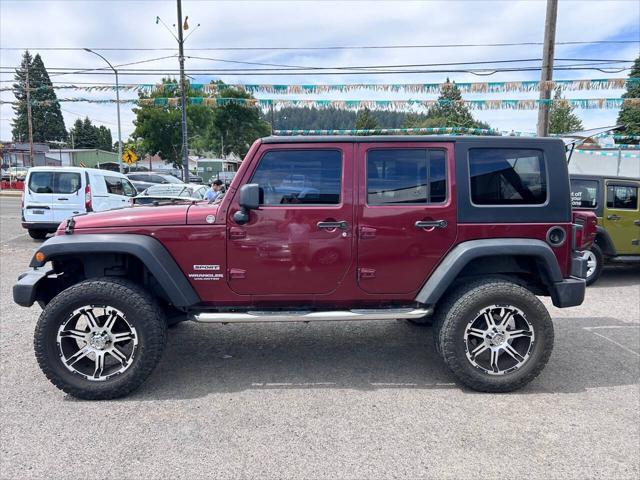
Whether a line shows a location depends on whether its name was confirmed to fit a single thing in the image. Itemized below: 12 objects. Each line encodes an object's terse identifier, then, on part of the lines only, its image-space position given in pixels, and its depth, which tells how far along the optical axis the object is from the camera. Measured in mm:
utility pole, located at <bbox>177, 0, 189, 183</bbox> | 16952
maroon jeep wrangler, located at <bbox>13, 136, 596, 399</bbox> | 3518
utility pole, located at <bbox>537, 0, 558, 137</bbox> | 11758
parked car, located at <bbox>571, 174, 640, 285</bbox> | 7641
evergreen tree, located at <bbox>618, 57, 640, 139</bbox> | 29781
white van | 11039
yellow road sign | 29703
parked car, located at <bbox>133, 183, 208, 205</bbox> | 13703
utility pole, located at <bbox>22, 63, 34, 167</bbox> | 38356
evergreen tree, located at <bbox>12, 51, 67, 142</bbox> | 77938
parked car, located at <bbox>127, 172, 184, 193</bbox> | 24742
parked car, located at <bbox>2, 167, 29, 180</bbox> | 40997
